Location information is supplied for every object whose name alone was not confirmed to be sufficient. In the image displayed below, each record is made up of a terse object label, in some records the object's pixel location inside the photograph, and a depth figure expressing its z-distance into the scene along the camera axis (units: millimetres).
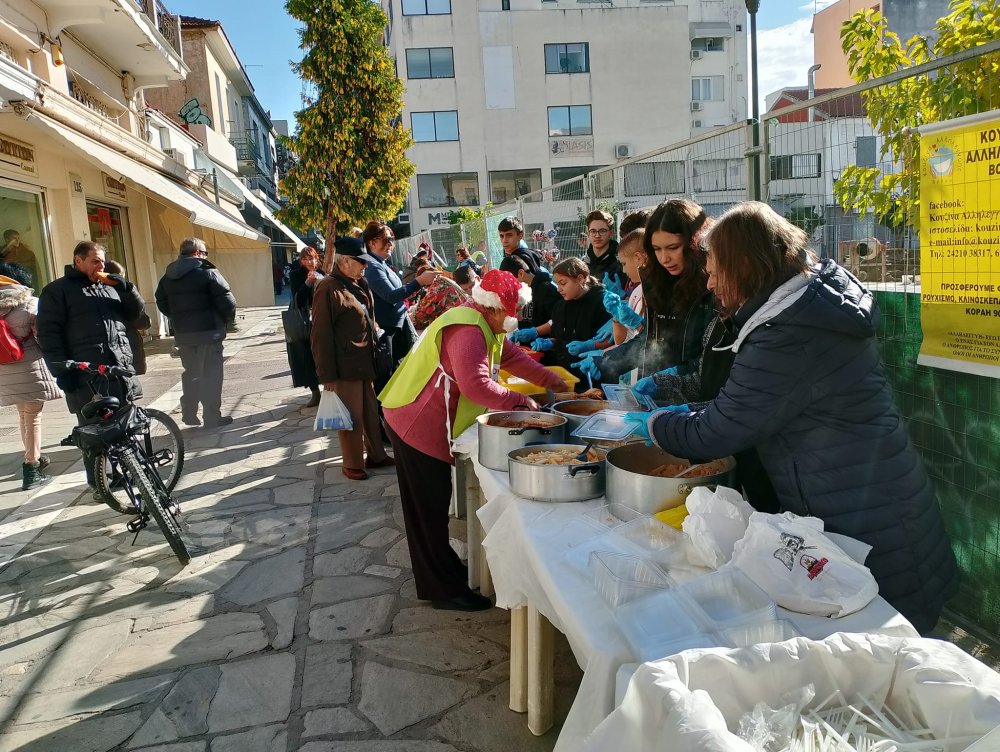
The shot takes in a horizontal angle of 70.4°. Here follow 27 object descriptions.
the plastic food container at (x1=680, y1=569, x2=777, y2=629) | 1652
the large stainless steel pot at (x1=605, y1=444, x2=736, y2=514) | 2191
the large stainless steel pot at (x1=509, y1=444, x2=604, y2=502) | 2441
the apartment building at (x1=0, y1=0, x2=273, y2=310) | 9742
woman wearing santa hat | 3166
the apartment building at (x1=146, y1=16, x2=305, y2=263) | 25500
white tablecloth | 1600
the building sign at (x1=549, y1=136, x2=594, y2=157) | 33031
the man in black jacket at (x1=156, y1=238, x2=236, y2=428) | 7434
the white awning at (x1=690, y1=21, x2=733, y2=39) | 35750
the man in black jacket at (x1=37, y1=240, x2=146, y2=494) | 5355
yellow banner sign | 2393
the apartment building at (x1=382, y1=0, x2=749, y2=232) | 31953
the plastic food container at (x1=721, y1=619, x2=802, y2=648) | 1577
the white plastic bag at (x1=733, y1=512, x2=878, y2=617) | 1661
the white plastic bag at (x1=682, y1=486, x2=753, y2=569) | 1870
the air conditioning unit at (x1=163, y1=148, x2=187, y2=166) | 17812
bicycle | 4418
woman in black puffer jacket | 1958
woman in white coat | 5773
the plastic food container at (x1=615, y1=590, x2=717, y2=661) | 1559
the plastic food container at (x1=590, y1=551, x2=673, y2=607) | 1775
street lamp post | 3477
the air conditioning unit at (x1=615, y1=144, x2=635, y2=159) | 33562
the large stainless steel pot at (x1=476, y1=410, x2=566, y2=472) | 2820
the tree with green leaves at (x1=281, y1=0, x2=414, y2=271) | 14898
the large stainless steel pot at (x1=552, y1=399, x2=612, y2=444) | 3252
